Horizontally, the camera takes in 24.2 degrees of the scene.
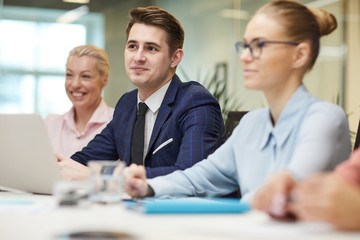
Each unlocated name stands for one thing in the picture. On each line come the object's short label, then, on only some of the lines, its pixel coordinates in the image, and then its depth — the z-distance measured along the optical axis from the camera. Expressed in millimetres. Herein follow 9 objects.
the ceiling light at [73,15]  4857
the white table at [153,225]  1253
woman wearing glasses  1811
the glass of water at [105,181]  1677
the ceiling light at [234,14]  4990
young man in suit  2264
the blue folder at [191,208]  1569
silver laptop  1865
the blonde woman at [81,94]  2954
